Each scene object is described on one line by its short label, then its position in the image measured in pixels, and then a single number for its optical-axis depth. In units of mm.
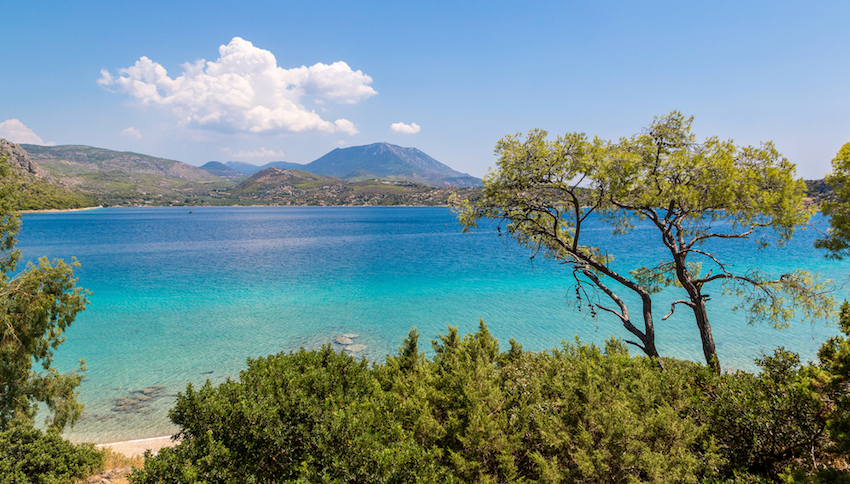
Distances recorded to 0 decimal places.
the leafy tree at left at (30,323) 10781
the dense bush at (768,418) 5344
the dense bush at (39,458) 8281
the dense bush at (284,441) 4980
